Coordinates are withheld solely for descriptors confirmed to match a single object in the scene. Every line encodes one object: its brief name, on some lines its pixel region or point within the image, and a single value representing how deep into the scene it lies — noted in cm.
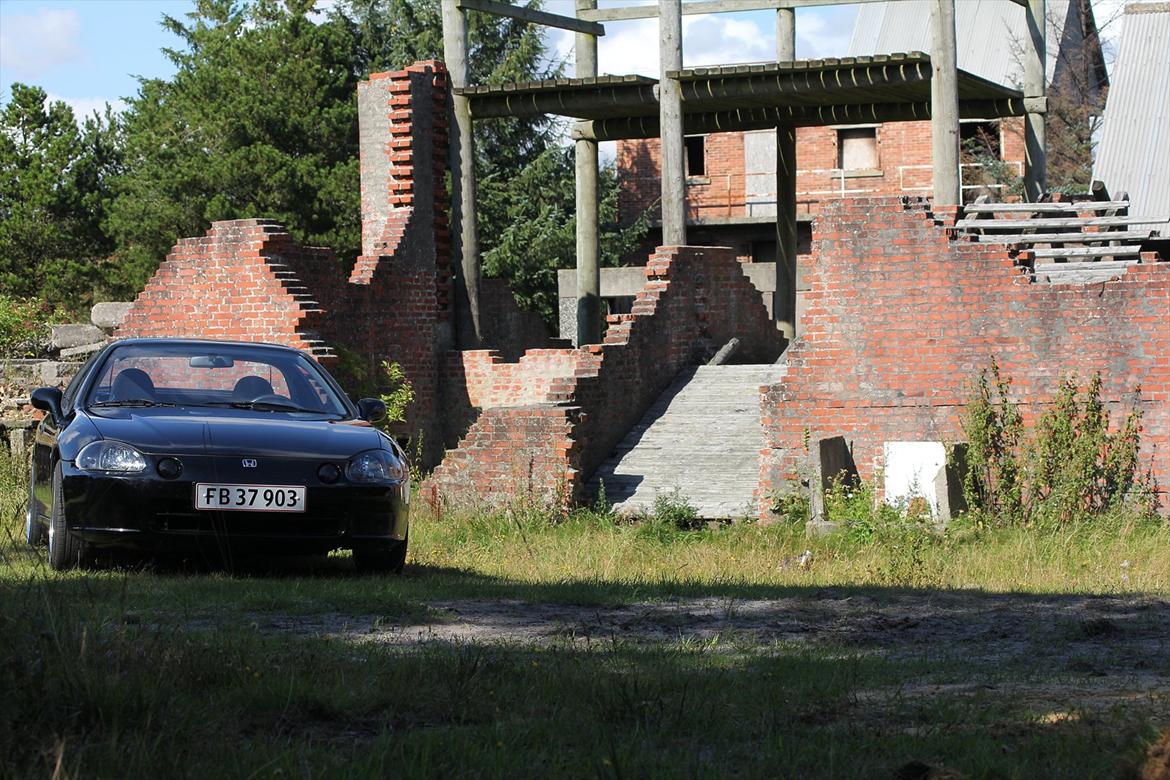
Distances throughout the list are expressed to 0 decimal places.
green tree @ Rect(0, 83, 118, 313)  4106
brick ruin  1357
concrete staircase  1524
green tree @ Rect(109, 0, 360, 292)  3834
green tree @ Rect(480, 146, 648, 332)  3734
